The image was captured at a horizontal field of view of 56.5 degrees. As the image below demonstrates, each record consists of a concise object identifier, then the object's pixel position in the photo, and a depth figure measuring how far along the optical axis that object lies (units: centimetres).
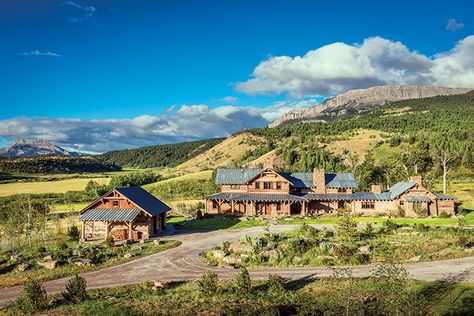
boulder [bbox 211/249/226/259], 3950
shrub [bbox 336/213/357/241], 4422
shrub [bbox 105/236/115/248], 4541
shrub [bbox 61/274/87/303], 2755
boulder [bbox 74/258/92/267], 3781
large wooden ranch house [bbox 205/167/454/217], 6744
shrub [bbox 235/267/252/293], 2795
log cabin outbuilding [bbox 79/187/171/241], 5050
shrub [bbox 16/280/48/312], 2608
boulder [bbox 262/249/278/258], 3875
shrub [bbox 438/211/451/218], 6418
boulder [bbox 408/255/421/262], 3684
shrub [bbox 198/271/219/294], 2778
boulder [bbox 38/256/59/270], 3747
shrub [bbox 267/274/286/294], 2865
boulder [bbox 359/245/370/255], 3846
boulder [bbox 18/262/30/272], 3731
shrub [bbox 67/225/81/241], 5200
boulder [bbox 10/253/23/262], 3975
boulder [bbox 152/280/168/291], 3008
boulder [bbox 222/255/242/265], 3827
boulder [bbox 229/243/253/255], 4078
